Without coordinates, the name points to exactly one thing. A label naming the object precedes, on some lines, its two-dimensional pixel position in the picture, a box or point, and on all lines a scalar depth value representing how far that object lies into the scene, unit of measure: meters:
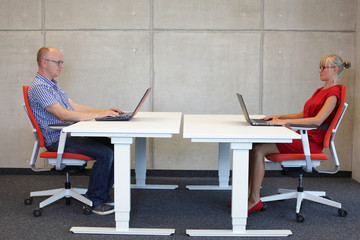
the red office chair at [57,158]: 3.40
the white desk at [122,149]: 2.87
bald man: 3.47
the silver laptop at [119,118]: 3.36
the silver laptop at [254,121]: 3.30
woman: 3.44
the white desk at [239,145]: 2.79
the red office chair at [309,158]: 3.32
